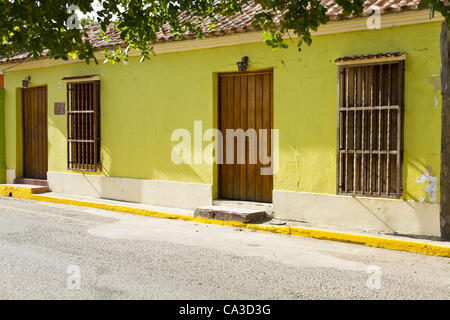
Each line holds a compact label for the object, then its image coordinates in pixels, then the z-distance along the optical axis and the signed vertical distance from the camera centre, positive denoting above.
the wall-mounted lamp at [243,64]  8.67 +1.42
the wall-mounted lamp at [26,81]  12.33 +1.58
